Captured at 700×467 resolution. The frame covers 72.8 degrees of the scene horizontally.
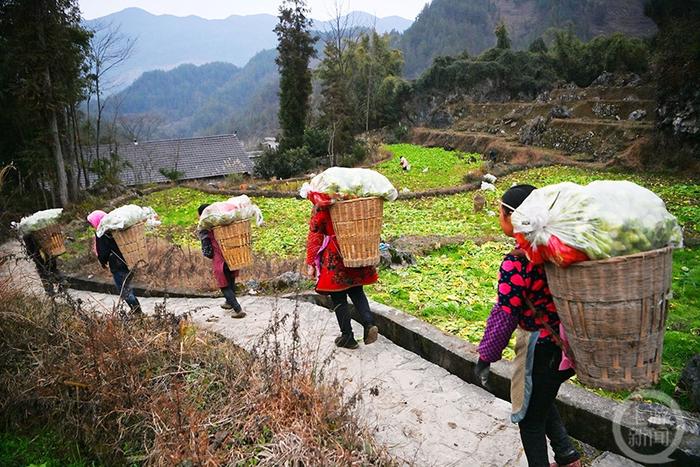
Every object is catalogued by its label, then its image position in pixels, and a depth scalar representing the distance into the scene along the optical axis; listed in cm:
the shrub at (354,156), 3073
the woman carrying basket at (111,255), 658
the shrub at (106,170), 2562
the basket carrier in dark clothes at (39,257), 845
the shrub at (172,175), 3005
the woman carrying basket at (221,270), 625
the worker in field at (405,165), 2485
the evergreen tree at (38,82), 1812
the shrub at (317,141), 3145
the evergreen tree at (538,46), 5038
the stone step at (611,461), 289
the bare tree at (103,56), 3065
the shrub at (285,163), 2912
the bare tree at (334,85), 3080
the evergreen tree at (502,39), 4981
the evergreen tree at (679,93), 1706
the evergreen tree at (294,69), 3303
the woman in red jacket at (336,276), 466
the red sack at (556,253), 205
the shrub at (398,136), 4597
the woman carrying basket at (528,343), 254
